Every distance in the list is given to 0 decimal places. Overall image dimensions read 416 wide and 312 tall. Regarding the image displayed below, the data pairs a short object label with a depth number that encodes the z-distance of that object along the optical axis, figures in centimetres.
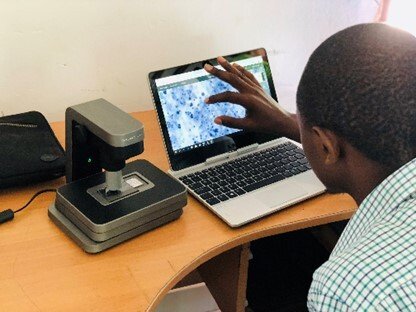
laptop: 122
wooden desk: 95
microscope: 105
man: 74
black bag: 121
